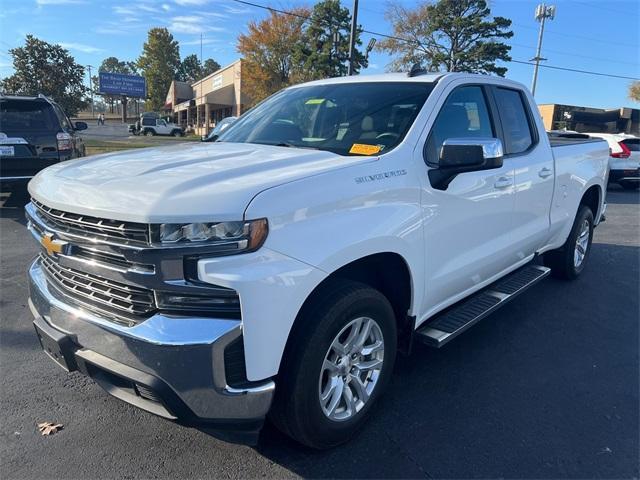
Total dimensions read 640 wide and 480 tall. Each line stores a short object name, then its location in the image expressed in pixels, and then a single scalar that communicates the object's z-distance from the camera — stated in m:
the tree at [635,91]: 48.62
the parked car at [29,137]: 7.98
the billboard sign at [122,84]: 63.97
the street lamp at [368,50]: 35.15
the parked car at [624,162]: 14.64
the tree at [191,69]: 98.38
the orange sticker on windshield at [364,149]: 2.85
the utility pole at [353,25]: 17.73
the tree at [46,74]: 36.84
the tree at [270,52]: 37.91
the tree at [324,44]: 34.66
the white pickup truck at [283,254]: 2.04
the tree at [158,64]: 85.44
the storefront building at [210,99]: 43.38
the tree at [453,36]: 39.50
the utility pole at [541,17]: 39.12
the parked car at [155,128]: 50.50
